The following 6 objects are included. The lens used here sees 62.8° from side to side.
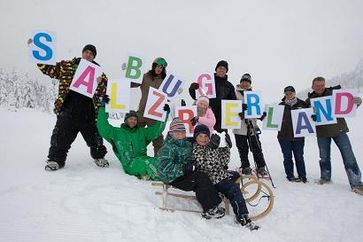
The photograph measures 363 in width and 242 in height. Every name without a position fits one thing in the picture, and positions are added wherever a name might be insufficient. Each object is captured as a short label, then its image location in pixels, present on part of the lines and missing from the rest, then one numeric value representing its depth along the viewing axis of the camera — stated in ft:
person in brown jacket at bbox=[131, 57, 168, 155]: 22.72
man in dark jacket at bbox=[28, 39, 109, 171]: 20.22
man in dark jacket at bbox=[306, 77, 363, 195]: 22.07
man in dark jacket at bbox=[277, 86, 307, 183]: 23.88
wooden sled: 16.18
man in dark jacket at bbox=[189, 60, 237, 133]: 24.00
